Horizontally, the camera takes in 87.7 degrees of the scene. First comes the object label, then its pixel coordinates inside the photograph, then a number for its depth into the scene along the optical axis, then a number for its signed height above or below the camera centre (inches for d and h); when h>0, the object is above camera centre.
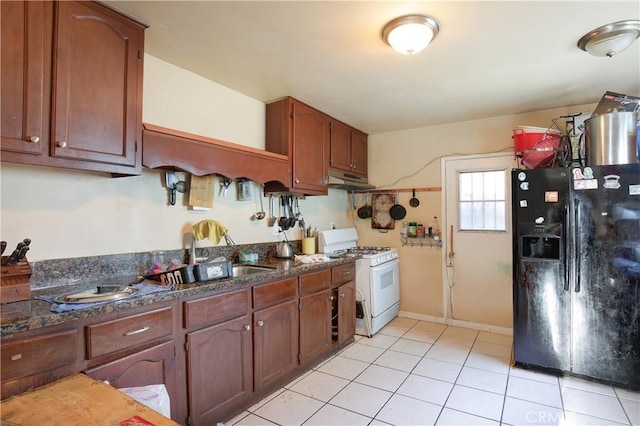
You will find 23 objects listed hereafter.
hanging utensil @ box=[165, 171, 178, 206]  89.1 +9.9
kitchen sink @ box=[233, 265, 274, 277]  97.6 -14.3
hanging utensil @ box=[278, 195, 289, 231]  126.8 +0.7
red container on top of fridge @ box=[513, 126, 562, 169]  109.0 +25.3
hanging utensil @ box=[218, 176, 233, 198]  104.4 +11.2
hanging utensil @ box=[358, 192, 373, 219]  167.5 +5.0
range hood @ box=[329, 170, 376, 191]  134.7 +16.9
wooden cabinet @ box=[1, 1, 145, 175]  54.6 +24.6
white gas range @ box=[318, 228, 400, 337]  132.6 -24.0
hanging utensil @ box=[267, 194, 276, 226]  123.0 +2.1
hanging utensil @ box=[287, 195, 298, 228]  130.6 +3.1
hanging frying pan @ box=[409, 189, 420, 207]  155.1 +9.3
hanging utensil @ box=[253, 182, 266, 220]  118.0 +3.1
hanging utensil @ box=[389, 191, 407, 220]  158.4 +4.8
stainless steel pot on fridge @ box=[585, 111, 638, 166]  92.4 +23.5
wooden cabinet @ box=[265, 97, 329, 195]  114.4 +28.6
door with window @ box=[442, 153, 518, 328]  136.7 -7.5
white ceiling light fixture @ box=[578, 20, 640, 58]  72.0 +41.4
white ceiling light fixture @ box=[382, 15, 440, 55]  69.2 +40.7
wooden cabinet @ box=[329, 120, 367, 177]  138.6 +32.2
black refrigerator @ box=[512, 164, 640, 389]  91.4 -14.5
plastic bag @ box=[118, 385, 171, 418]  53.1 -28.4
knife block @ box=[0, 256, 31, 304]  55.2 -10.4
